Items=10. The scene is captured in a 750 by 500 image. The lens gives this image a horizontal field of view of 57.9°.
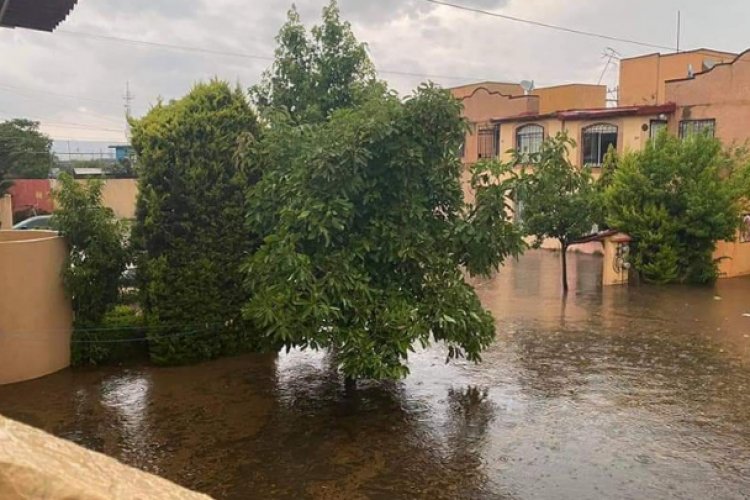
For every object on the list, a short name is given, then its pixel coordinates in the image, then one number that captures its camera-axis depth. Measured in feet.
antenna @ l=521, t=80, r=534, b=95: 112.25
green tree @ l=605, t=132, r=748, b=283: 57.98
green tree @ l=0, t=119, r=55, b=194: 108.27
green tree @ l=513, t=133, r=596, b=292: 52.26
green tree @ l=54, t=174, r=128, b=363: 33.35
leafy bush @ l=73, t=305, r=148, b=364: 33.86
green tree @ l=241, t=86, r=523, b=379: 24.98
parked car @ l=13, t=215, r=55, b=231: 72.18
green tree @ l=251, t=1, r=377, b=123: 31.73
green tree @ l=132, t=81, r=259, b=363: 32.86
